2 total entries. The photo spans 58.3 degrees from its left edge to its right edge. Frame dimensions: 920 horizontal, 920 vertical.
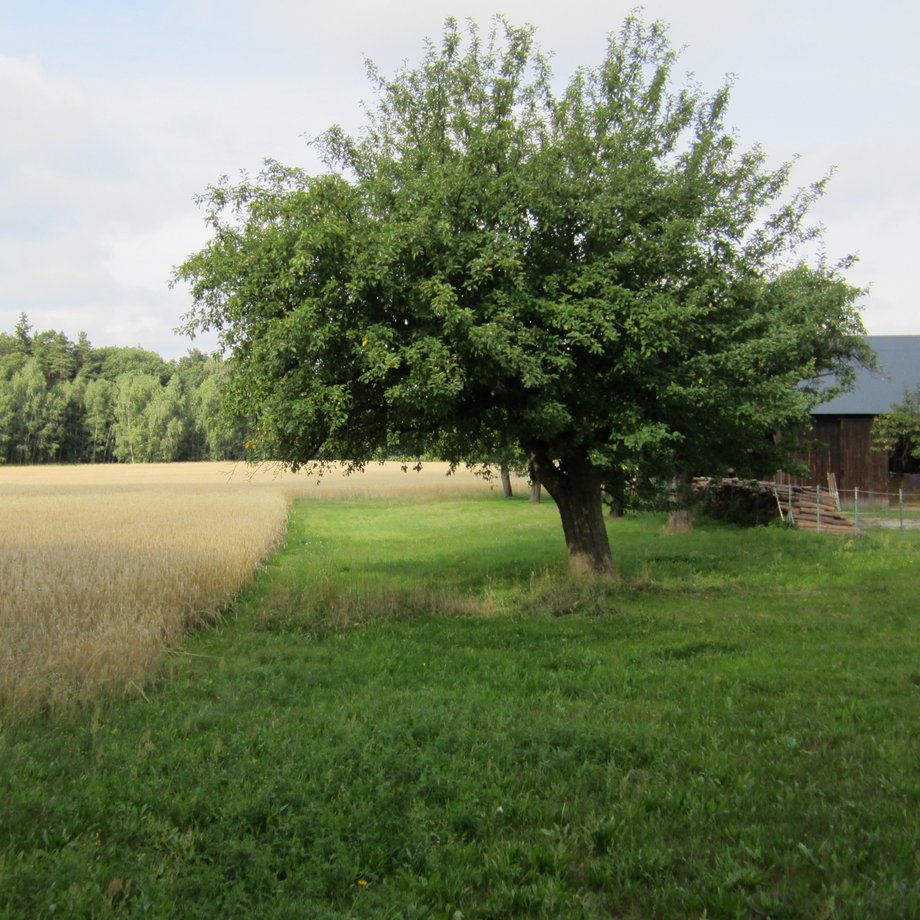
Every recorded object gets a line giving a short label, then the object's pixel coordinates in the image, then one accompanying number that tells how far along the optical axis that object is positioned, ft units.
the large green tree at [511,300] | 40.32
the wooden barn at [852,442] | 122.01
